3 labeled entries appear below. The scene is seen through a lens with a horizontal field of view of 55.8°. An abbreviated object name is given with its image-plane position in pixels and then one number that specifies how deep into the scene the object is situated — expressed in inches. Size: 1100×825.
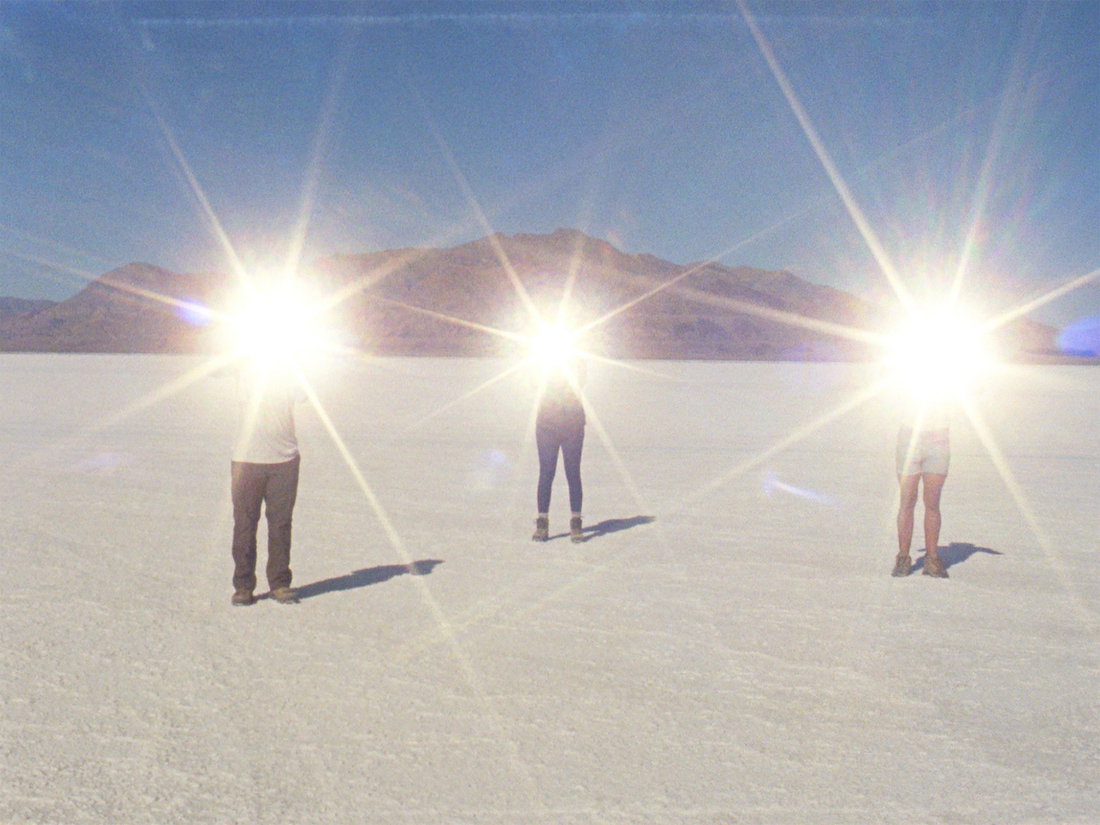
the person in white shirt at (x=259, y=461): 227.8
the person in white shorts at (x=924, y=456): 253.1
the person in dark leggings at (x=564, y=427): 294.5
